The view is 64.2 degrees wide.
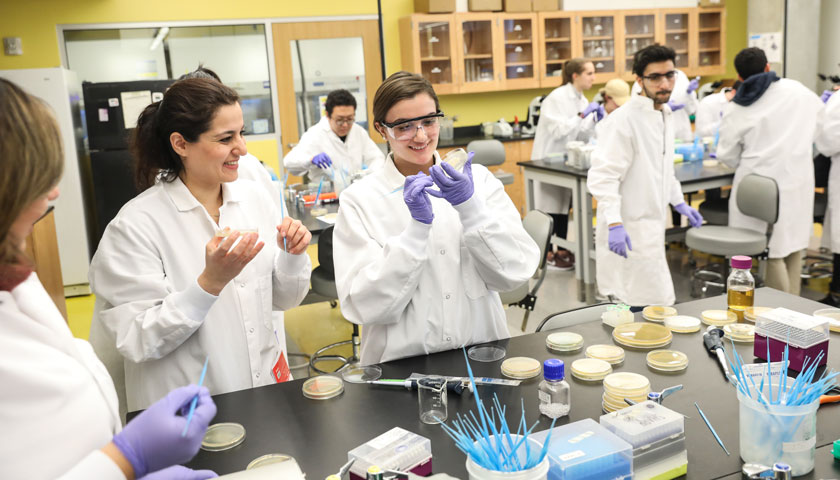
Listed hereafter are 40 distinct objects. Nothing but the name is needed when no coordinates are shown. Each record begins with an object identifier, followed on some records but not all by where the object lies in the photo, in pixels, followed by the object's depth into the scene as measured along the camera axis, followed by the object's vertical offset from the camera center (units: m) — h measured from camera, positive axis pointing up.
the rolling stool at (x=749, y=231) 3.92 -0.75
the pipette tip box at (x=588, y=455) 1.12 -0.57
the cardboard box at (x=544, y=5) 7.29 +1.22
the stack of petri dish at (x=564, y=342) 1.80 -0.60
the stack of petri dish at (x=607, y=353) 1.71 -0.61
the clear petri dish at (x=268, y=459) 1.30 -0.63
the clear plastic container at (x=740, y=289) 1.96 -0.53
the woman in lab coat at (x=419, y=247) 1.83 -0.34
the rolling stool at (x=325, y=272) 3.56 -0.76
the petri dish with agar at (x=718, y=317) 1.92 -0.59
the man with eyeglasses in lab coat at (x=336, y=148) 4.76 -0.13
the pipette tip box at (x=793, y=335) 1.58 -0.55
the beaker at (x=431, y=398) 1.47 -0.60
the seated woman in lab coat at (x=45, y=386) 0.91 -0.35
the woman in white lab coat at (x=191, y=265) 1.70 -0.33
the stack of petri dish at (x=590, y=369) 1.62 -0.61
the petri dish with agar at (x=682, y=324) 1.88 -0.60
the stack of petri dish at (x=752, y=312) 1.92 -0.59
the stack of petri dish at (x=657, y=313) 1.98 -0.59
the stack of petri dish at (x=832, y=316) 1.84 -0.60
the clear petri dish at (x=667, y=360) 1.64 -0.61
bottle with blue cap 1.44 -0.60
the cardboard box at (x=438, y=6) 6.92 +1.21
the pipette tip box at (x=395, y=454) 1.21 -0.60
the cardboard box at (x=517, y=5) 7.18 +1.22
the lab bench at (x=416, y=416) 1.31 -0.64
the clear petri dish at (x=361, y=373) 1.70 -0.62
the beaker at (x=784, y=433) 1.18 -0.58
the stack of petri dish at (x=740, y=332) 1.79 -0.60
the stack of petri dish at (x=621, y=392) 1.46 -0.60
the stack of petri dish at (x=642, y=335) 1.79 -0.60
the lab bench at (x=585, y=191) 4.54 -0.53
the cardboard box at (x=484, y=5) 7.07 +1.22
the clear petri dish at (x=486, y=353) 1.79 -0.62
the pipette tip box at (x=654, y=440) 1.19 -0.58
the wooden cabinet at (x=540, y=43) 7.09 +0.83
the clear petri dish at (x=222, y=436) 1.39 -0.63
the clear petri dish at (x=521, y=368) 1.65 -0.61
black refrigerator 5.69 +0.09
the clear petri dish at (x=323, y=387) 1.62 -0.62
